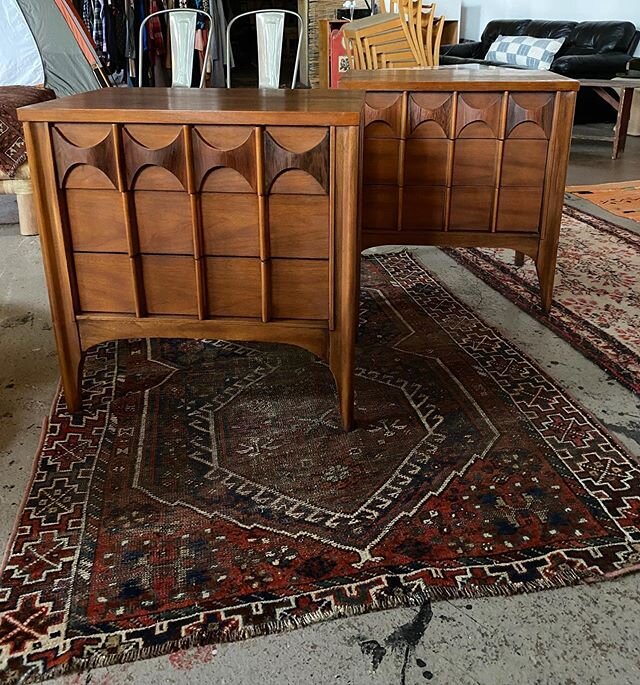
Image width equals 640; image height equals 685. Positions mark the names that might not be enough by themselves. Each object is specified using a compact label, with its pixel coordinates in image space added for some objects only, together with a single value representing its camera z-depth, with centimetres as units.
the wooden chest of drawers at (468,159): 205
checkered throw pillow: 648
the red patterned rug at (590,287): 202
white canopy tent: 454
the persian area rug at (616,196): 351
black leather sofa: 563
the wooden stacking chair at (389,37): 276
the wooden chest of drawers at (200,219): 142
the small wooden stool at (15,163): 295
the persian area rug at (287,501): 110
